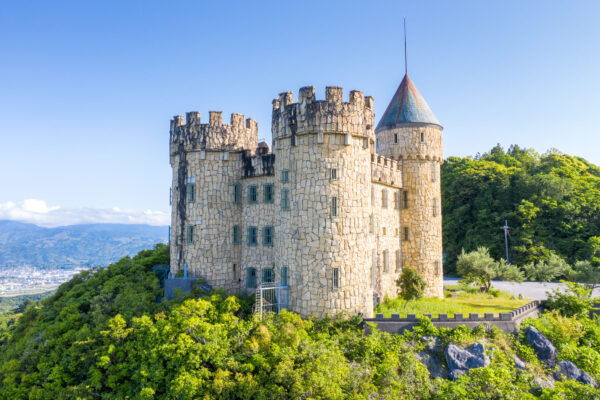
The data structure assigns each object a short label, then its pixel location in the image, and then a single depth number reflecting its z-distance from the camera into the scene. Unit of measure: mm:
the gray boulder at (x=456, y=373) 19969
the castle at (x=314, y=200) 22359
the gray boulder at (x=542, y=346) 22391
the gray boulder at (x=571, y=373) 21641
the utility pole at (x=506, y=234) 48356
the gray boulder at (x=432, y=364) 20406
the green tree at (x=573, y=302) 27156
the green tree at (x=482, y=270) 33750
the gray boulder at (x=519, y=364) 21062
